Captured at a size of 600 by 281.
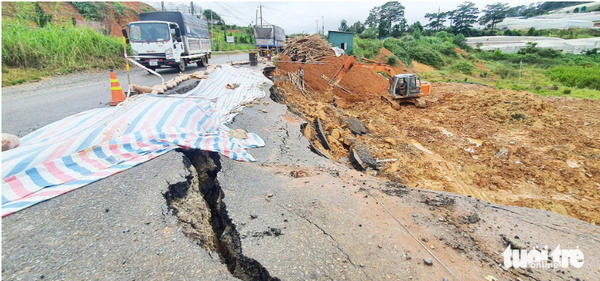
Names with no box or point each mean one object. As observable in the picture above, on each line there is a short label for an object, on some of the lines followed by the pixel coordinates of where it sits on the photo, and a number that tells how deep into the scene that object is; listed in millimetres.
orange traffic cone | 5582
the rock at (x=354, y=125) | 7840
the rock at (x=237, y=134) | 4520
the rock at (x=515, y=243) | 2758
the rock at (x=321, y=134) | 6208
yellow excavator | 10945
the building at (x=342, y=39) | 25594
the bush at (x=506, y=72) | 20469
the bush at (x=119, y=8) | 31394
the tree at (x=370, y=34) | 42594
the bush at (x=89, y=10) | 27962
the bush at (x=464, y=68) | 22825
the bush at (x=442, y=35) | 36550
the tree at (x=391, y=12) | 55500
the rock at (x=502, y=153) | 7062
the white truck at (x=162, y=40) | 11062
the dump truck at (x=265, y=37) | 24234
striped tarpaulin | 2658
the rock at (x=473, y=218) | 3146
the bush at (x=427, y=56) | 26594
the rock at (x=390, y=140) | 7236
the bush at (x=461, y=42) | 33850
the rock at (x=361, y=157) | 5636
